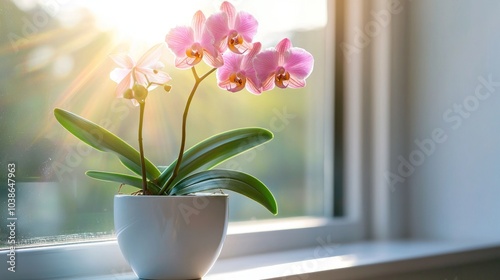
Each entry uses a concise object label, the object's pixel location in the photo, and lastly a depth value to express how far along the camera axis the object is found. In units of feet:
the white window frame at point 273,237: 3.55
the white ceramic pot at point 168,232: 3.24
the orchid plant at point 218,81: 3.34
